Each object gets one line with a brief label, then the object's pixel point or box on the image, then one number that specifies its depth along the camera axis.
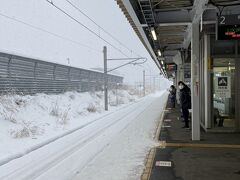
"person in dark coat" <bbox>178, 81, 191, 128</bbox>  7.93
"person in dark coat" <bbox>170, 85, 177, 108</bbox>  14.55
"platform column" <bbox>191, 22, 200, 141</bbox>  6.18
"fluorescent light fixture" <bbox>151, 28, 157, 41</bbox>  6.56
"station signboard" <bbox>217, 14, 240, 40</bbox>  5.48
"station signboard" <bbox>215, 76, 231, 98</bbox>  6.98
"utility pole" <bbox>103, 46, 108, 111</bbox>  15.42
